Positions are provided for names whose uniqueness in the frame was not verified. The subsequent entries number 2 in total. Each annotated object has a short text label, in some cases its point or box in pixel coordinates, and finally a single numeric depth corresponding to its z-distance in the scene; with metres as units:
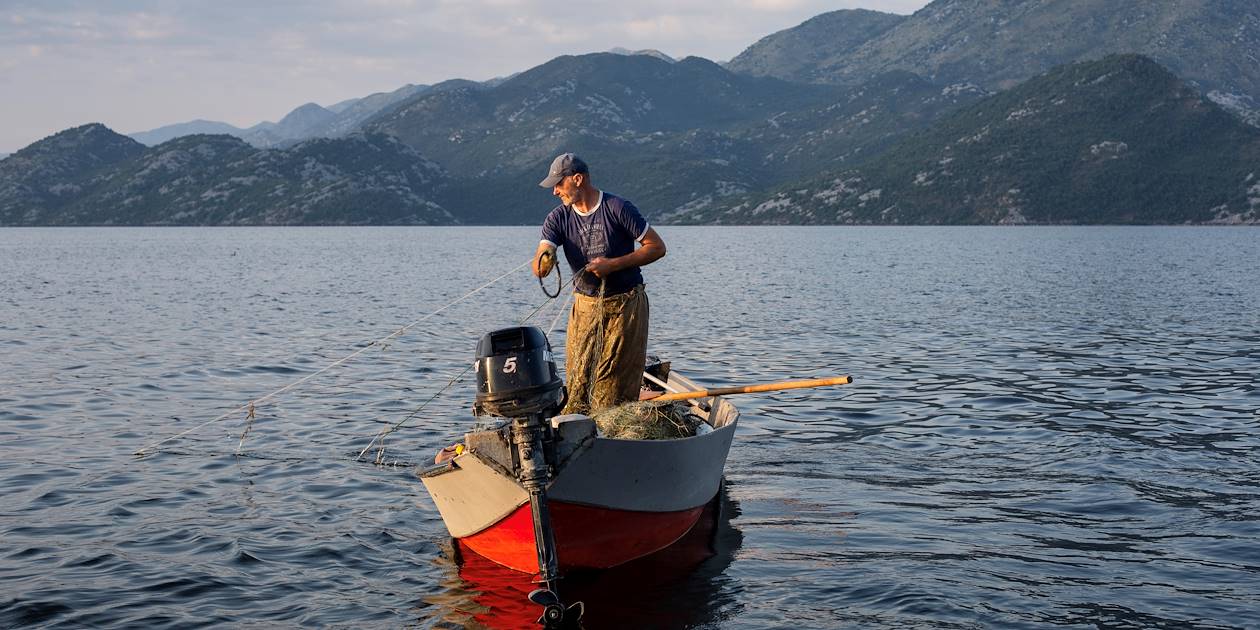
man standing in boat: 11.88
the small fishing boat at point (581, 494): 10.04
